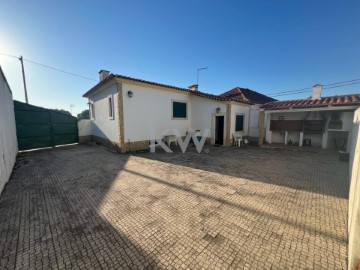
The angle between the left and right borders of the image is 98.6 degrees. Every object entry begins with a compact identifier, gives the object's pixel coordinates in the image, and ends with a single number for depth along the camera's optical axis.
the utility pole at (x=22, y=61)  14.17
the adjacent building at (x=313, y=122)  8.55
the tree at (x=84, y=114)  40.48
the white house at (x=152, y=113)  8.34
